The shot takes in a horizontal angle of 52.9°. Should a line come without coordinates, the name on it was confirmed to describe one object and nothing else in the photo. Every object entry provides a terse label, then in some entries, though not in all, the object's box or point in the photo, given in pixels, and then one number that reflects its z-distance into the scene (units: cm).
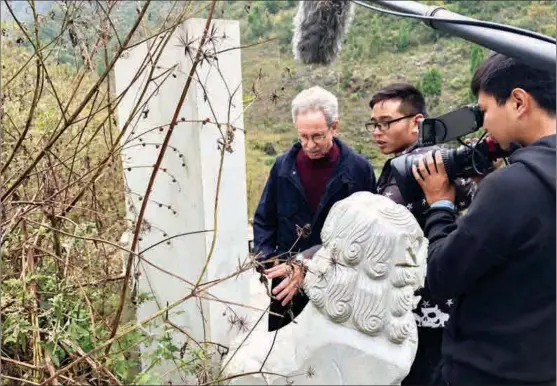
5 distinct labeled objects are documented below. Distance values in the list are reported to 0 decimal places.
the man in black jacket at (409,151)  168
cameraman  99
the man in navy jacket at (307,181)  201
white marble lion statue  153
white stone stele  225
